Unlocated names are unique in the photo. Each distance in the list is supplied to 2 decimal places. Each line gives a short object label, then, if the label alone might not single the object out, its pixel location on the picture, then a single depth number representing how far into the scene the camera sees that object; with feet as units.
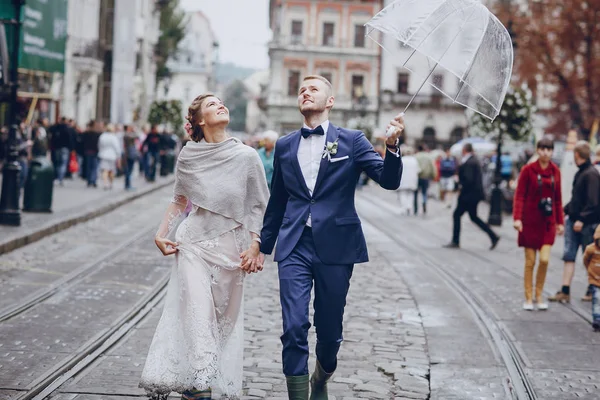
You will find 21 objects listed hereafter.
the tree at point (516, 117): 81.00
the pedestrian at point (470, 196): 55.67
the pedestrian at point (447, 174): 95.91
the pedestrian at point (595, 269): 30.35
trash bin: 59.82
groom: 18.25
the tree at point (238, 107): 540.52
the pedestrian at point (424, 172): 84.90
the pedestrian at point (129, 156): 89.51
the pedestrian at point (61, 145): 85.61
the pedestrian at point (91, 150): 89.25
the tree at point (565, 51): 128.88
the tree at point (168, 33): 227.81
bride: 18.34
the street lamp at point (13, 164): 51.60
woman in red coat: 33.76
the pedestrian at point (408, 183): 80.48
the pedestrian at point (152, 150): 101.81
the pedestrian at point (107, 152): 86.74
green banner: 74.90
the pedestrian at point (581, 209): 36.09
